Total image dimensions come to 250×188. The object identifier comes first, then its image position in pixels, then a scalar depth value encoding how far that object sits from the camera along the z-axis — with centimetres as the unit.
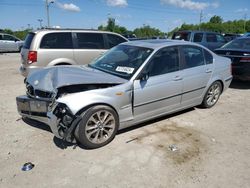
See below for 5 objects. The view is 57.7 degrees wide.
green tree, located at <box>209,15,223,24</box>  9889
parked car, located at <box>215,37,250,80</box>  662
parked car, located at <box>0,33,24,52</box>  1836
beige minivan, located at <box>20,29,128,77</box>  610
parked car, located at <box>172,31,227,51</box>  1150
